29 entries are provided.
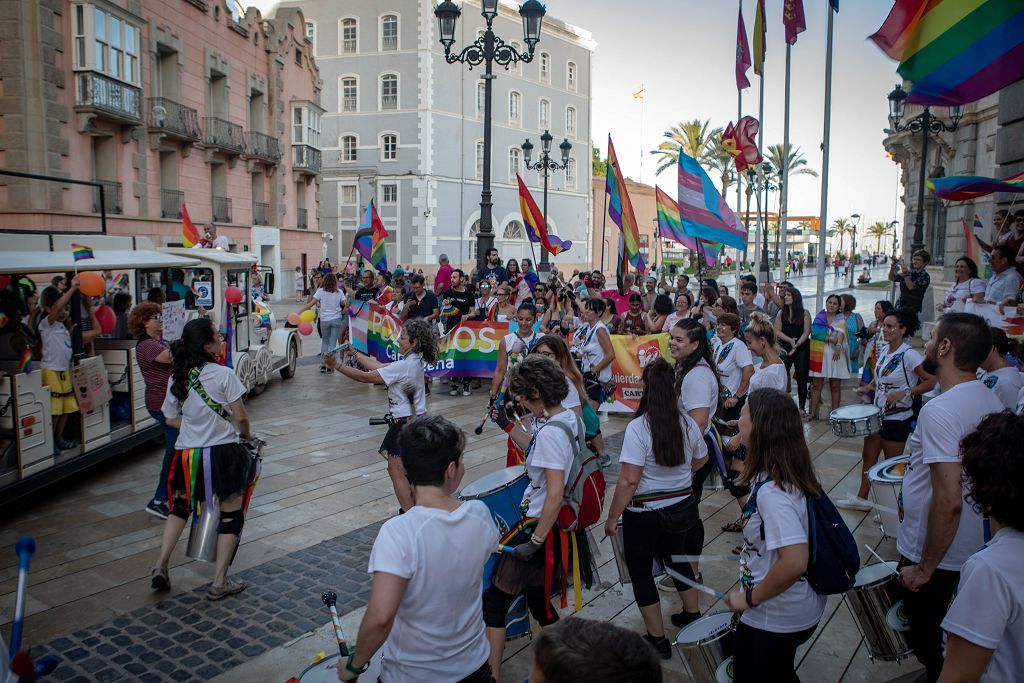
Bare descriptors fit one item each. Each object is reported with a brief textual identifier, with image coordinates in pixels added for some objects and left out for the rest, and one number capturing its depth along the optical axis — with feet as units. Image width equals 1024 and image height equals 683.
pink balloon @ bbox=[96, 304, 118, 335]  27.66
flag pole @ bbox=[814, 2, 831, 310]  48.70
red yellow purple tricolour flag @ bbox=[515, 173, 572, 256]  49.78
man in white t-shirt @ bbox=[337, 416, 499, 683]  8.18
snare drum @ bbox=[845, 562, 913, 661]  11.41
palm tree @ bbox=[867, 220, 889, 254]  392.68
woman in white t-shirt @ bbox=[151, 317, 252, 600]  16.71
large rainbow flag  18.13
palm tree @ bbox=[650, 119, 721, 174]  194.70
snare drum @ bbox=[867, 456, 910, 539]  15.33
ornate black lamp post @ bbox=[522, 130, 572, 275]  63.46
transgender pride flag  39.78
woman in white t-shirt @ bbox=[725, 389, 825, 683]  9.26
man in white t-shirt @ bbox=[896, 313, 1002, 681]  10.62
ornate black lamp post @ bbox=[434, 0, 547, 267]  47.42
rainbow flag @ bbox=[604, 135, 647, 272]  45.16
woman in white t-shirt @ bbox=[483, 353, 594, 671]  12.67
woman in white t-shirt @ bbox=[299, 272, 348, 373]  45.96
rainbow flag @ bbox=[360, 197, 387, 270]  55.01
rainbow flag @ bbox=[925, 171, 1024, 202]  25.09
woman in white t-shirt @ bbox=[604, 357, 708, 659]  13.56
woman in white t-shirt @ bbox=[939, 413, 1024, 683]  7.23
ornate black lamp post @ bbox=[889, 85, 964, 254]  57.98
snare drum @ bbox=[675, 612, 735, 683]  10.53
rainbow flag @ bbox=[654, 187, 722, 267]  44.98
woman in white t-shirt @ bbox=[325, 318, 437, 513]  19.40
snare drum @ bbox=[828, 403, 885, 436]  20.21
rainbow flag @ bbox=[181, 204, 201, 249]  47.10
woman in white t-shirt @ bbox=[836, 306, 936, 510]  20.25
